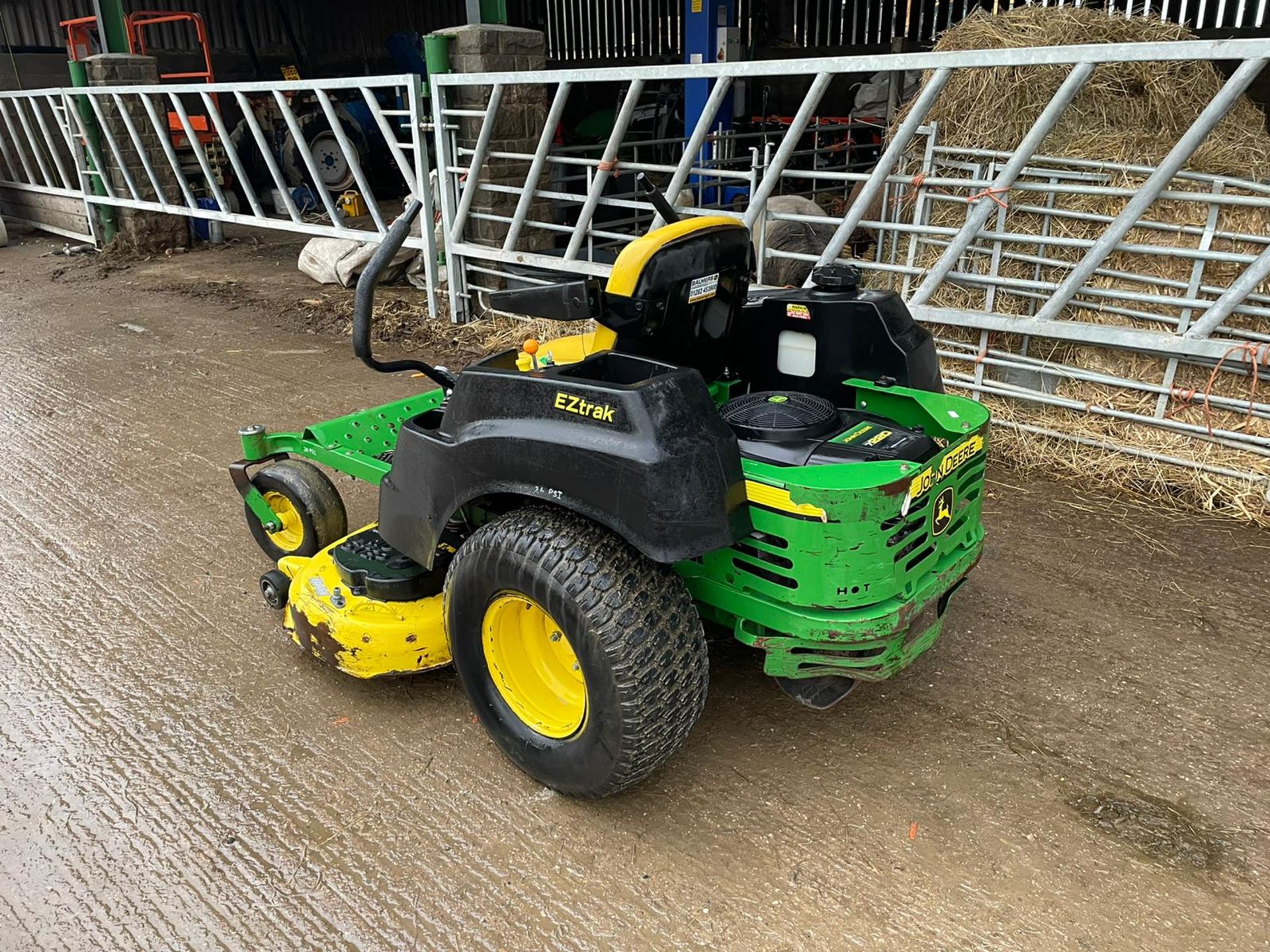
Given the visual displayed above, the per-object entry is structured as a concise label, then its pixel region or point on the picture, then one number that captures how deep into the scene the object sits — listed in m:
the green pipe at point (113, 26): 10.96
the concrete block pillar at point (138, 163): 10.61
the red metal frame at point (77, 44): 11.22
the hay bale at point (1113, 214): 4.64
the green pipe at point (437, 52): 6.96
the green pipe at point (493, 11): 7.52
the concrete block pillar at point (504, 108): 7.01
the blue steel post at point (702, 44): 9.38
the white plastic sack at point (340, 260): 8.84
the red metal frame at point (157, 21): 11.67
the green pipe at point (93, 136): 10.60
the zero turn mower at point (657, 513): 2.33
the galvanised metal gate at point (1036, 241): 4.32
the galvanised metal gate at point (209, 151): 7.64
